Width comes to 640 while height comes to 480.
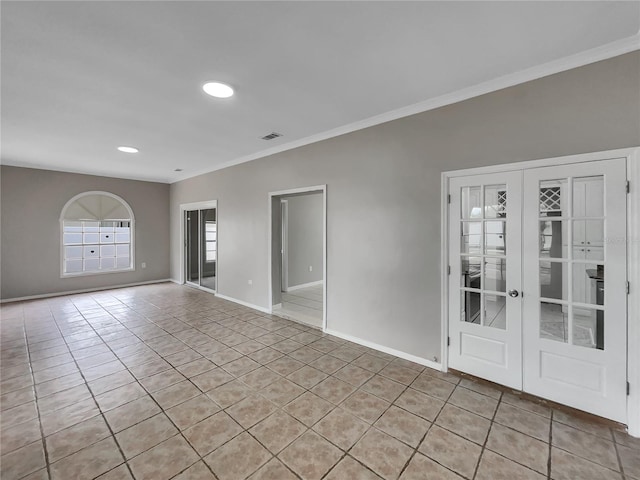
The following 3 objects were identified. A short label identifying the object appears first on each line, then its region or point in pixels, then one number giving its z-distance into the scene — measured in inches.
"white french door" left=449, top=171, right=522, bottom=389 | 97.7
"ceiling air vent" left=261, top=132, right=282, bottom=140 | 152.8
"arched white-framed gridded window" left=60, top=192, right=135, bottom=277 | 245.0
